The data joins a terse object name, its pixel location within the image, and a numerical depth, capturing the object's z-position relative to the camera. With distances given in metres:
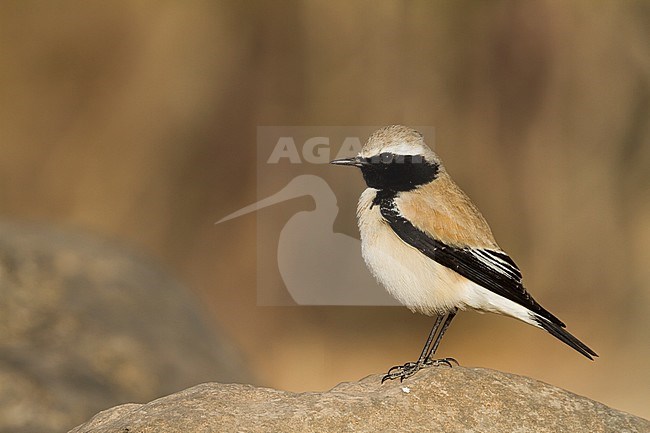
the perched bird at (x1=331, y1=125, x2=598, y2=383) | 8.94
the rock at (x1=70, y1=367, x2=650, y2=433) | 7.97
